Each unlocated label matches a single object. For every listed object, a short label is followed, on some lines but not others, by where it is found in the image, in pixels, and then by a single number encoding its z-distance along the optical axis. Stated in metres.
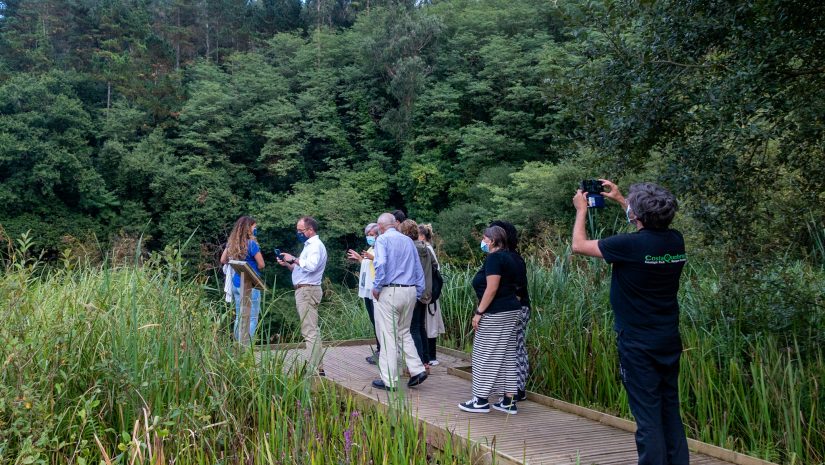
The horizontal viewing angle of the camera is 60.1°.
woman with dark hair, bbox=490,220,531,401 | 5.22
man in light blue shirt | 5.64
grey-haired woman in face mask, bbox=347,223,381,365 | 6.38
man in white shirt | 6.59
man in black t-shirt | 3.37
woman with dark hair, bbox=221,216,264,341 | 6.83
